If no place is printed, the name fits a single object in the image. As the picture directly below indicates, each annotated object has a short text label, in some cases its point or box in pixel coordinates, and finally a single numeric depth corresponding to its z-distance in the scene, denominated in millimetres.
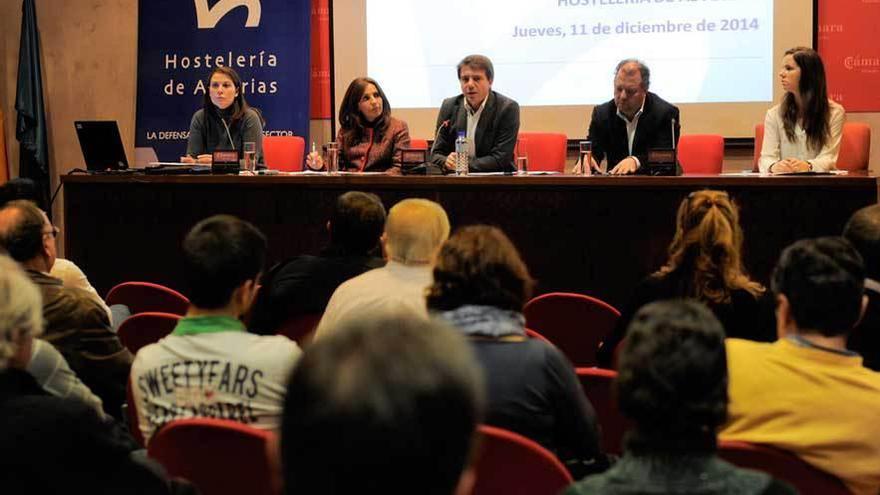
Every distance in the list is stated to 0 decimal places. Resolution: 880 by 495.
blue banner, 7449
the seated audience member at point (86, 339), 2707
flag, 7922
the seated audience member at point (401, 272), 2877
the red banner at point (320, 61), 7578
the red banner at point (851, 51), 6578
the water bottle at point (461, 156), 5340
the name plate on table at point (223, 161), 5508
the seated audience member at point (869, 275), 2721
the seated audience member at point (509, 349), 2189
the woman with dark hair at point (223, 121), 6117
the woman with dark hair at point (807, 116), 5375
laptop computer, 5781
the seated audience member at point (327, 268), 3365
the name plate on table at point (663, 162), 4965
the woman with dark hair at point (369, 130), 5859
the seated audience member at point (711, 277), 3014
